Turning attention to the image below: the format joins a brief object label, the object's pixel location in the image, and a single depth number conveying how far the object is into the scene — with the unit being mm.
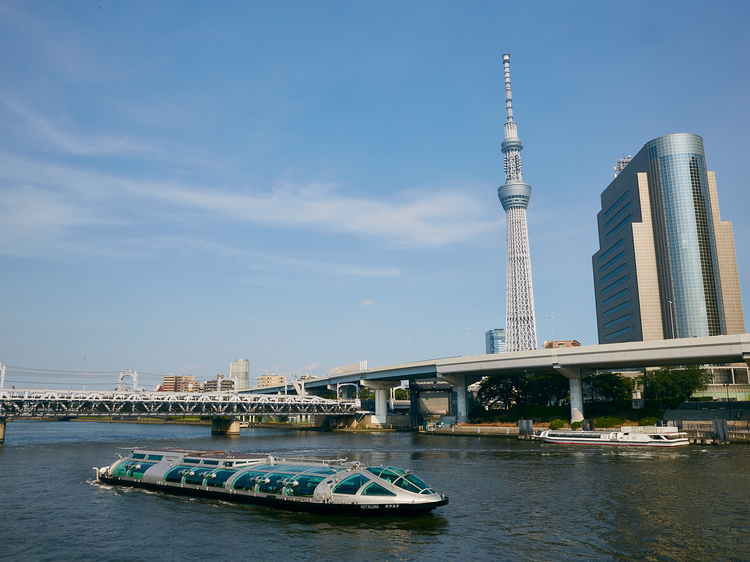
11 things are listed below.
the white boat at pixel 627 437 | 94062
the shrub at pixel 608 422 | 118925
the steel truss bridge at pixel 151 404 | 119562
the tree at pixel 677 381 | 137500
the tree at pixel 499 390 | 157375
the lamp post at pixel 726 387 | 163050
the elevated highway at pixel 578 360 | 107562
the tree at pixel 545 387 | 145000
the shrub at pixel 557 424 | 123562
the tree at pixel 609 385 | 142125
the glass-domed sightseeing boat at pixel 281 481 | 41719
